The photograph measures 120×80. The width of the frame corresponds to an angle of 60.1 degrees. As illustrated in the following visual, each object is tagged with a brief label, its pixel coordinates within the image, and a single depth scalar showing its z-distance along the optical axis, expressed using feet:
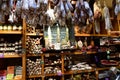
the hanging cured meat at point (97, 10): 5.31
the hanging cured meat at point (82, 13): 3.74
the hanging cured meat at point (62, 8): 3.57
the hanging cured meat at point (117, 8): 3.88
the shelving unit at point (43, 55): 5.78
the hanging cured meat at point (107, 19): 4.89
